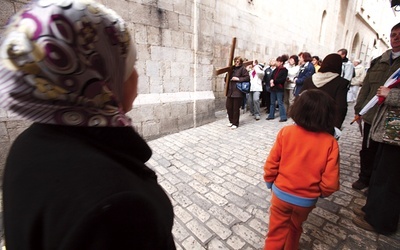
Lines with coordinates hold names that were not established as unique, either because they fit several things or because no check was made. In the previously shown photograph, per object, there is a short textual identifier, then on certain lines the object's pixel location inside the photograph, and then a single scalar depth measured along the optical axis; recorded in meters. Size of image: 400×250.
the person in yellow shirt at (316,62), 6.39
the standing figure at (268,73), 6.49
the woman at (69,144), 0.46
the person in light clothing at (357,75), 7.53
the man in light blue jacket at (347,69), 6.40
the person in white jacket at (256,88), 6.35
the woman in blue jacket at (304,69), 5.20
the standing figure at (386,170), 1.84
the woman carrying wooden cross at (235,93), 5.32
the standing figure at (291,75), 6.11
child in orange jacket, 1.48
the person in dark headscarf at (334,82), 2.62
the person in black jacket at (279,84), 5.89
